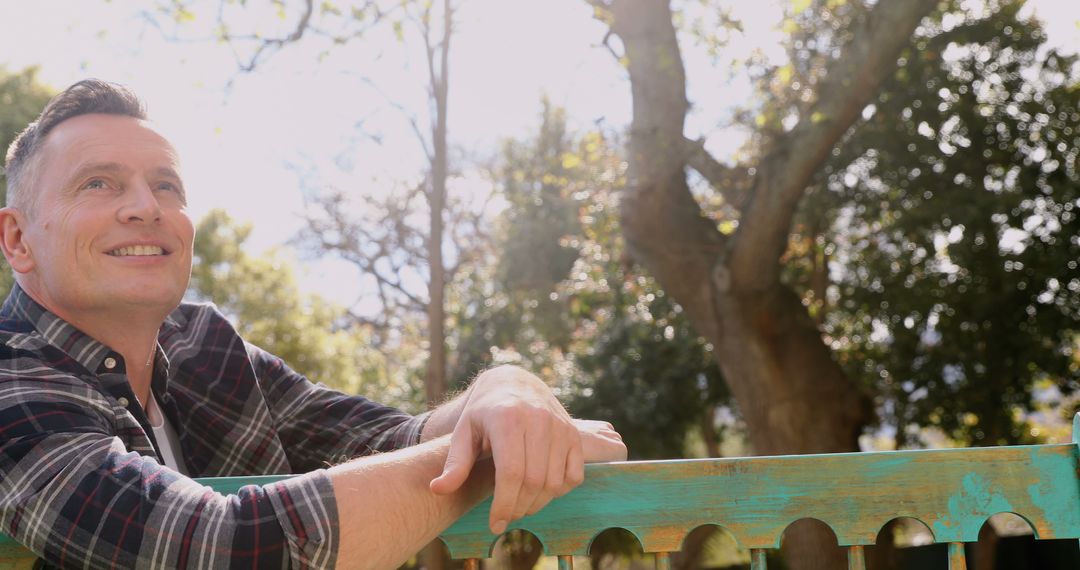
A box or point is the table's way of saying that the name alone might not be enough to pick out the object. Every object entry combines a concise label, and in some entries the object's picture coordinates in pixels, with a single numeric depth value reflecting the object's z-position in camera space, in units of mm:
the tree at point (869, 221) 7348
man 1373
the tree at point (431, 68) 8180
